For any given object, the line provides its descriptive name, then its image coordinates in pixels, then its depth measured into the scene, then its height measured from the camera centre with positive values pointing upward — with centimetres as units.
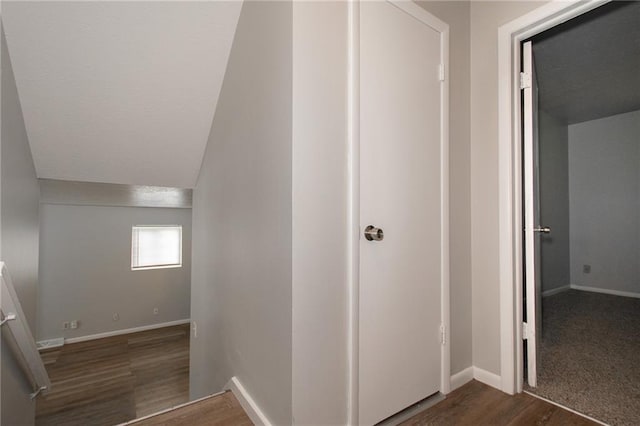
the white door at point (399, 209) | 140 +4
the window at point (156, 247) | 659 -66
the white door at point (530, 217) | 175 +0
